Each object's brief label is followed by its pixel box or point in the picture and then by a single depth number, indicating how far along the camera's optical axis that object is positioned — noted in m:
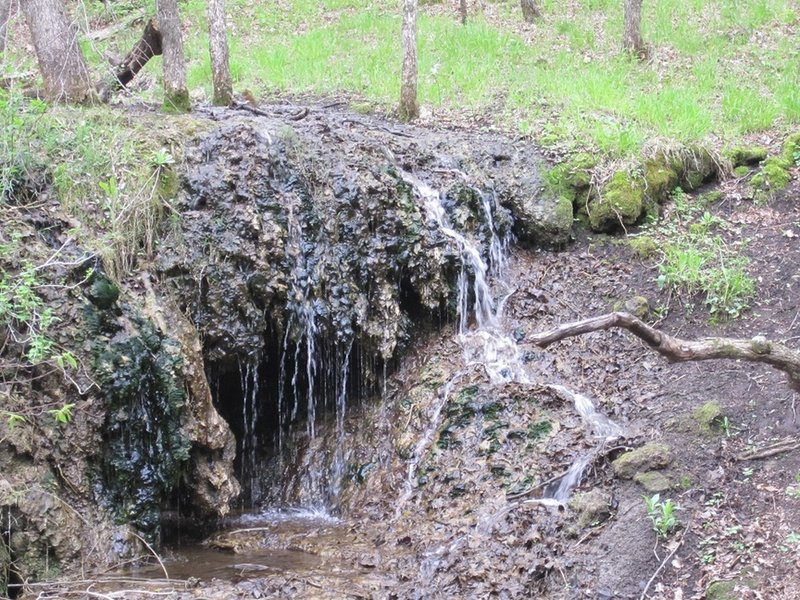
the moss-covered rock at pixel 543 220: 8.54
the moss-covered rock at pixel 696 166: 9.04
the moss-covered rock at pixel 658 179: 8.73
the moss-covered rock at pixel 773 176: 8.56
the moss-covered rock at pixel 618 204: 8.54
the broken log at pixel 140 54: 9.14
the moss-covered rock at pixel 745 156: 9.09
